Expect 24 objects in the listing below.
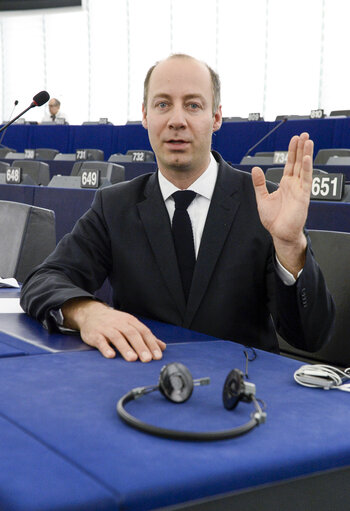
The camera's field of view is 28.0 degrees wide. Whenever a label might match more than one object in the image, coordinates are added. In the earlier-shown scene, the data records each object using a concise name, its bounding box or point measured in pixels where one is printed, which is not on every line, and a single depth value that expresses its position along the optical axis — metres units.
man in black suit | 1.37
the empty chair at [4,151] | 10.85
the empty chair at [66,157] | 9.20
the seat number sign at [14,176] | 5.19
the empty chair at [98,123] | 12.70
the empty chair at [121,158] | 8.48
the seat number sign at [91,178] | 4.30
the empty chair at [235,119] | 11.04
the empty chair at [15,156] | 9.83
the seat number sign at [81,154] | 8.95
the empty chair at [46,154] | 10.16
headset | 0.75
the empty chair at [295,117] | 10.16
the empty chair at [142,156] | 8.26
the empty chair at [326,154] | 6.90
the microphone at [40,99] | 2.27
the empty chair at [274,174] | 4.30
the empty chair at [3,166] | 8.44
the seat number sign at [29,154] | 9.81
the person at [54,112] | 13.53
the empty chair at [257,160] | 6.75
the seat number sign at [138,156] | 8.26
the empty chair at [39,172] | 6.81
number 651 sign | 2.97
